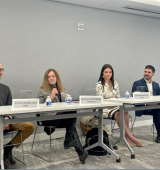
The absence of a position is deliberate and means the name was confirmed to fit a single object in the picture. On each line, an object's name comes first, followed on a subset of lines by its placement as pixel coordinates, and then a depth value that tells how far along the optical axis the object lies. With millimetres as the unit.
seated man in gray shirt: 2844
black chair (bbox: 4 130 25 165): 2793
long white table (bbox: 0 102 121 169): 2256
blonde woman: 2855
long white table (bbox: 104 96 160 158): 3066
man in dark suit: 4004
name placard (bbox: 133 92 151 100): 3195
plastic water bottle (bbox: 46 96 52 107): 2553
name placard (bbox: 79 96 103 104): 2719
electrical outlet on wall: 4450
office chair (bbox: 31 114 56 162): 3023
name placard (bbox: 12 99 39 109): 2338
